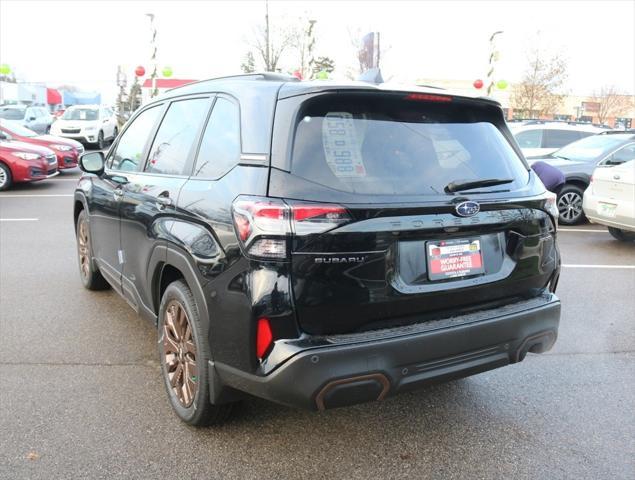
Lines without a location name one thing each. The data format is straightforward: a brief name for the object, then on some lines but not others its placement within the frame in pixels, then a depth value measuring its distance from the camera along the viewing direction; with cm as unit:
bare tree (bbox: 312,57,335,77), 4263
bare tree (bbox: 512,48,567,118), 3309
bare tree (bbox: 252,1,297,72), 3483
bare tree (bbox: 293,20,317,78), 3453
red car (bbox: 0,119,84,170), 1388
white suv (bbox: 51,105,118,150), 2147
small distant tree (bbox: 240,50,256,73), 3968
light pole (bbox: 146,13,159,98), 2188
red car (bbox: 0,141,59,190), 1222
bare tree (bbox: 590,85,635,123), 4944
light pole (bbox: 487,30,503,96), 2047
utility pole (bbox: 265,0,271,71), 2588
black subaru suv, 236
